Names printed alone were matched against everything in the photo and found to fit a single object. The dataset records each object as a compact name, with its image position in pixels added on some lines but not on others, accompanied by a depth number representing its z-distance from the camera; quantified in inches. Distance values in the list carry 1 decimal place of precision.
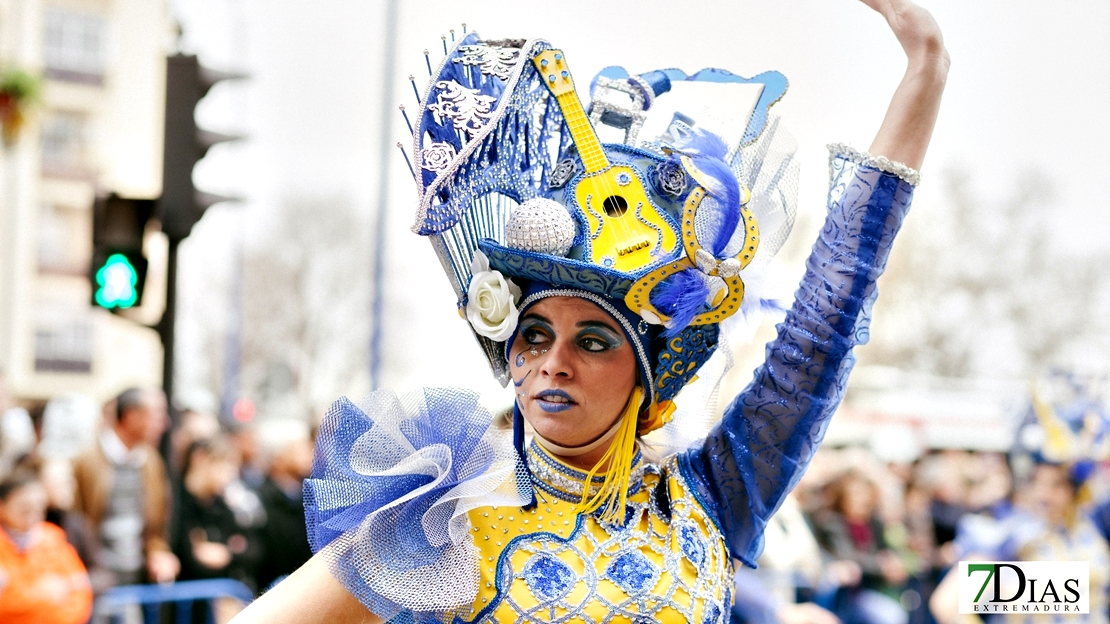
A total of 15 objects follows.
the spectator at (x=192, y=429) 279.9
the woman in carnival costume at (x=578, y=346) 81.0
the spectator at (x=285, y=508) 277.7
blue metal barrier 240.1
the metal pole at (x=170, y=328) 247.3
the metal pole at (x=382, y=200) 412.8
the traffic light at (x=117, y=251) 248.7
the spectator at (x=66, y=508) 227.3
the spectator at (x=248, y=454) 319.3
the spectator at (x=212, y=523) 265.1
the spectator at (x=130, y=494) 241.8
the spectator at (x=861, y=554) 303.1
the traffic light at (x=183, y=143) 242.8
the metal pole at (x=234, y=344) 1054.4
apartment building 919.7
